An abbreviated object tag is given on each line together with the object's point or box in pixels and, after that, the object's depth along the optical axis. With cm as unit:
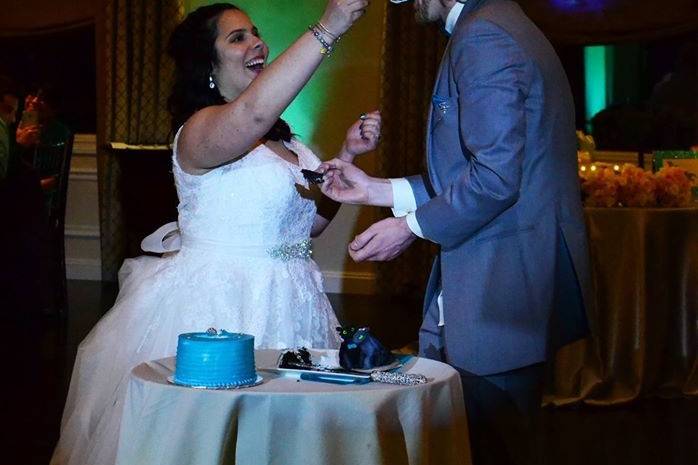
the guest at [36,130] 686
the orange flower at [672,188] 468
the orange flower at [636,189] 462
